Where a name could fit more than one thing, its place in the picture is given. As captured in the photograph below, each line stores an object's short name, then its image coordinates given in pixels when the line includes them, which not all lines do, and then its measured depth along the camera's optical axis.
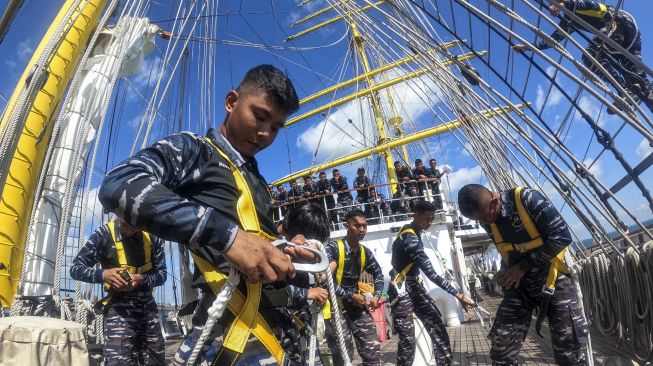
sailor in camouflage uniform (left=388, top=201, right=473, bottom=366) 4.49
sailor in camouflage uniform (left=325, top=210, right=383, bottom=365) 4.11
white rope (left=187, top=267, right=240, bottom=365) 1.19
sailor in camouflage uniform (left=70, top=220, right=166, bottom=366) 3.59
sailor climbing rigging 4.18
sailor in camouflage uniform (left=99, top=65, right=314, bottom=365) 1.08
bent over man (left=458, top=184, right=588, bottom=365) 3.11
